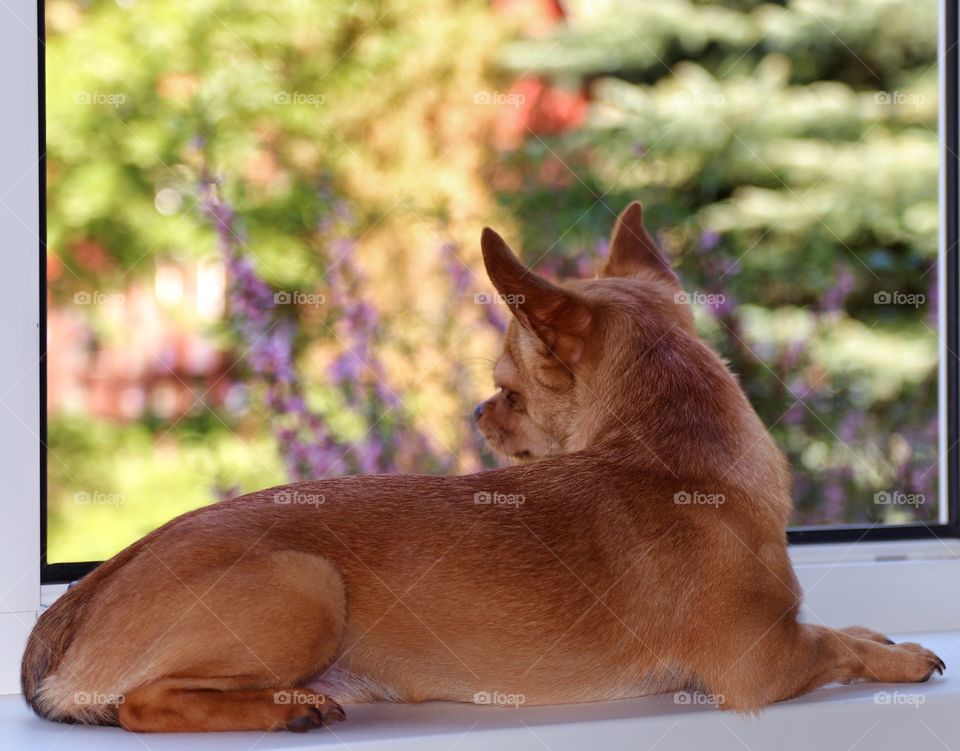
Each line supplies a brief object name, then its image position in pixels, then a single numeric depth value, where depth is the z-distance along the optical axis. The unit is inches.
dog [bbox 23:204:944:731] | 56.7
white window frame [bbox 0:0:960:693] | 60.6
